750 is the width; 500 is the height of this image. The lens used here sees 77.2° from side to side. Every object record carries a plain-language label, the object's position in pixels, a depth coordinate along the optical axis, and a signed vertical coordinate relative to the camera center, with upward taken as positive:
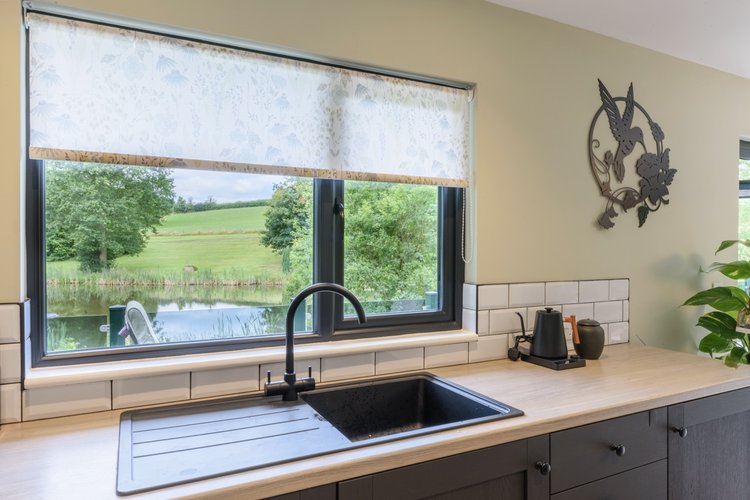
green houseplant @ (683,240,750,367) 2.26 -0.36
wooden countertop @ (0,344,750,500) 0.95 -0.49
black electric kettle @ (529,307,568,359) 1.90 -0.38
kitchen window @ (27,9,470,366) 1.39 +0.17
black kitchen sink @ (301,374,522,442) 1.55 -0.56
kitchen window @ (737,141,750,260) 3.11 +0.32
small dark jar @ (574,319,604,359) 1.99 -0.41
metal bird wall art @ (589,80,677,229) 2.31 +0.42
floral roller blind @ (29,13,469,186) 1.35 +0.44
